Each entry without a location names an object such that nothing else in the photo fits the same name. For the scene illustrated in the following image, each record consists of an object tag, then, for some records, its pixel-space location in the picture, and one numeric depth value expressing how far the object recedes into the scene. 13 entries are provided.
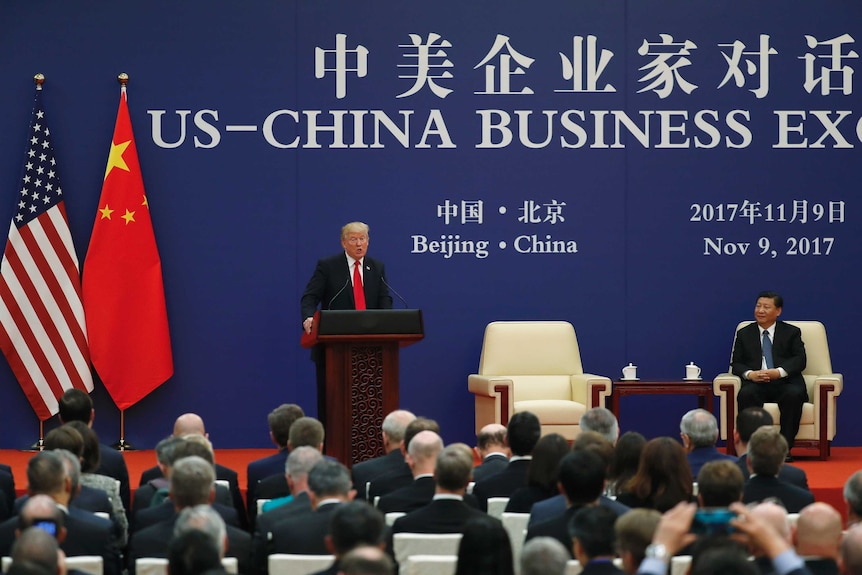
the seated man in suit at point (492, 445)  11.84
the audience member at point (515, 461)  11.03
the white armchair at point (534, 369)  18.30
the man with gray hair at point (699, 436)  11.82
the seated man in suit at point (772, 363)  18.42
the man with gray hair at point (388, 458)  11.80
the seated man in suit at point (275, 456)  11.88
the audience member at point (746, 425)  11.84
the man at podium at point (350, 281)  16.25
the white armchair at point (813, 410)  18.25
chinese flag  19.28
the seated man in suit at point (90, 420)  12.27
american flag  19.09
